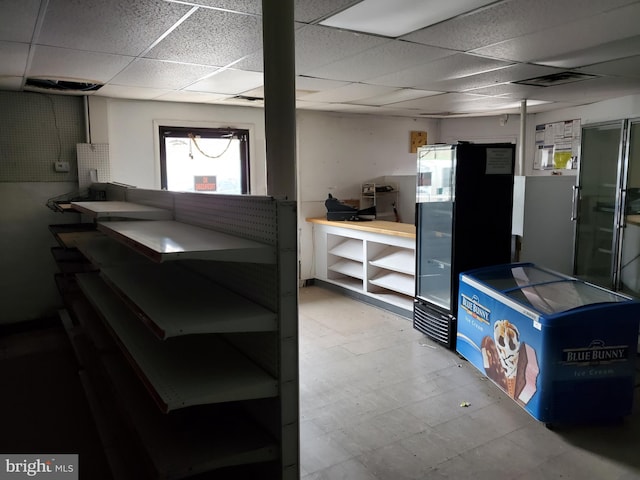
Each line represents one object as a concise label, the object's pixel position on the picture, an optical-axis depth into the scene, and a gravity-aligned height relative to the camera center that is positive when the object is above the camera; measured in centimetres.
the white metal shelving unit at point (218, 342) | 178 -74
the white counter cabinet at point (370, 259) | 511 -97
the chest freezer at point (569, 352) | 271 -102
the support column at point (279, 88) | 211 +39
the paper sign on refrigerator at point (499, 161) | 398 +10
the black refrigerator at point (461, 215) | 395 -34
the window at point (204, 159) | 550 +20
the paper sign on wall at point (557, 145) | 615 +36
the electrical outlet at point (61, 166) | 479 +11
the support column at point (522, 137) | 550 +42
